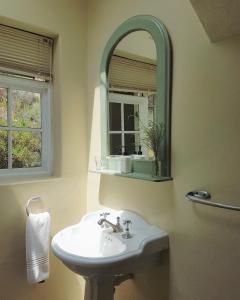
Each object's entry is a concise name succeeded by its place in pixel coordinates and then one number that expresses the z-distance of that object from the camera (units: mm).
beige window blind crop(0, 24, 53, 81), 1793
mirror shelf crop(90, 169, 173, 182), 1447
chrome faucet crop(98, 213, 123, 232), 1614
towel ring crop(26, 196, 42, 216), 1783
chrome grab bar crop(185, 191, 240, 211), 1186
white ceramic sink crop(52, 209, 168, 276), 1300
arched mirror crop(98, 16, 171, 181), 1482
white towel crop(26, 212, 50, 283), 1703
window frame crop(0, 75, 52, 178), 1932
